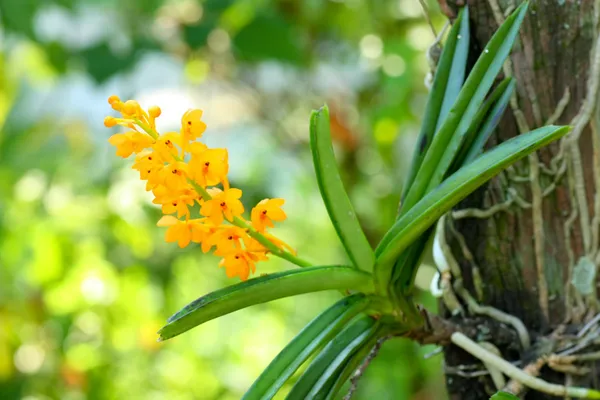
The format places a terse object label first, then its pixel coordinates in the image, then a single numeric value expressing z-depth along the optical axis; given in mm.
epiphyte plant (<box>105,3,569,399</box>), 702
